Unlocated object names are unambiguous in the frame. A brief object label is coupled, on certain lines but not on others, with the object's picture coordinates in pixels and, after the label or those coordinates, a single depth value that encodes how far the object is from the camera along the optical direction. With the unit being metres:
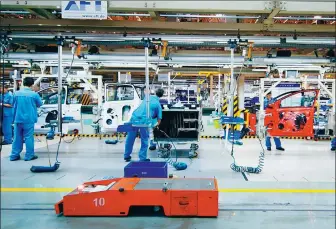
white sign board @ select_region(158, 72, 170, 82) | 11.73
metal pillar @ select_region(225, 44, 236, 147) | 5.38
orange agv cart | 3.68
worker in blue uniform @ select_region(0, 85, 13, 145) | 7.79
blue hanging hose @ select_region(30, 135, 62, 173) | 5.93
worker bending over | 6.64
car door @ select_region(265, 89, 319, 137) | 8.79
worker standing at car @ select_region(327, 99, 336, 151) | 10.64
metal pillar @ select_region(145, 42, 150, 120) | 4.56
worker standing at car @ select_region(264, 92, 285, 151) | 8.95
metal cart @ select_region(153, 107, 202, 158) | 7.89
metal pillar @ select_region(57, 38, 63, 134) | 4.13
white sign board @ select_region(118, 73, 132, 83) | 12.45
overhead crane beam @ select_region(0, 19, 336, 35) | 5.46
